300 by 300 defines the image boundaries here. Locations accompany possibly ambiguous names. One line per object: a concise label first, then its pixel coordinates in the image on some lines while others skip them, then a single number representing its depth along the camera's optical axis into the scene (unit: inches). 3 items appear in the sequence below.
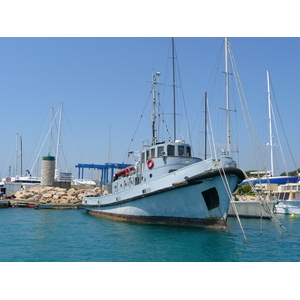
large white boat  674.2
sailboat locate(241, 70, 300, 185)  1625.2
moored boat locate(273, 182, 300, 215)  1215.6
